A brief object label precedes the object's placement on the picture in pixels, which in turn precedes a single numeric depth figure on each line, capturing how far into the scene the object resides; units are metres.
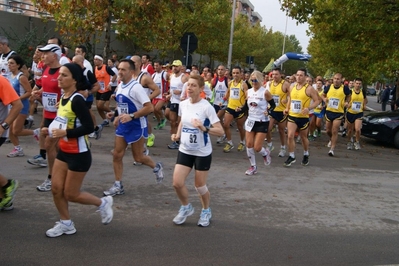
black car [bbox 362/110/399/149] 13.41
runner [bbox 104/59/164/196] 6.23
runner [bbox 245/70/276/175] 8.45
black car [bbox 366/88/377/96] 69.50
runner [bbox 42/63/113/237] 4.59
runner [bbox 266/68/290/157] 10.51
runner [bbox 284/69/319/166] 9.40
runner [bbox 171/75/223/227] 5.29
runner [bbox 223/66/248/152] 10.80
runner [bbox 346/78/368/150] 12.56
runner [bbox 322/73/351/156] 11.83
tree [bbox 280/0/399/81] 14.80
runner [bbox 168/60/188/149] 10.73
